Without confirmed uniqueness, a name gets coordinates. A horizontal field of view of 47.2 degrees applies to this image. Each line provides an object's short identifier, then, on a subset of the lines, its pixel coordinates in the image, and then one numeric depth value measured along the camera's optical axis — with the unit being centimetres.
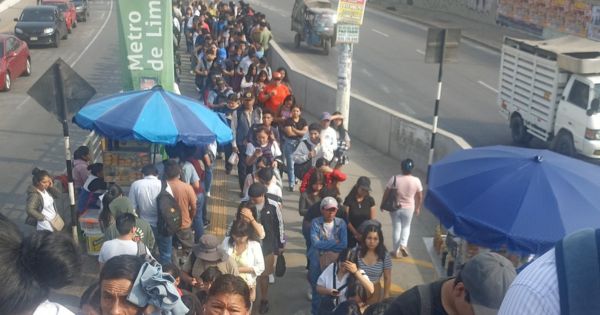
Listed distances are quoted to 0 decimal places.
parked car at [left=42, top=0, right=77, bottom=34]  3309
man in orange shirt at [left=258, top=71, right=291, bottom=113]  1312
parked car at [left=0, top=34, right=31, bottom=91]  2029
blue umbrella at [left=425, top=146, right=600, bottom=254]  609
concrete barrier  1345
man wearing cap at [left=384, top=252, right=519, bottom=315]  330
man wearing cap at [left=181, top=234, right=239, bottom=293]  638
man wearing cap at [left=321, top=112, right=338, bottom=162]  1087
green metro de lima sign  1192
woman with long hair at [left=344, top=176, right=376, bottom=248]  812
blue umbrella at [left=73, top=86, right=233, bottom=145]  900
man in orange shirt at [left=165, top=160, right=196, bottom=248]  846
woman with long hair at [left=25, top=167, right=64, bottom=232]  875
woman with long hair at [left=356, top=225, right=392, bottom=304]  661
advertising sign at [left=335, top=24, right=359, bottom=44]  1398
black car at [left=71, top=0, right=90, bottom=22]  3756
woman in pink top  917
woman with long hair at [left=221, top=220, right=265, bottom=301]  683
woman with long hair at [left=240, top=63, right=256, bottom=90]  1517
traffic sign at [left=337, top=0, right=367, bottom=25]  1383
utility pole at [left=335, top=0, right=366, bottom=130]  1384
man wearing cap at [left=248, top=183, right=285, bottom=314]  781
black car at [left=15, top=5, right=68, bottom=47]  2825
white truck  1447
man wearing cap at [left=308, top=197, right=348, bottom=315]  746
